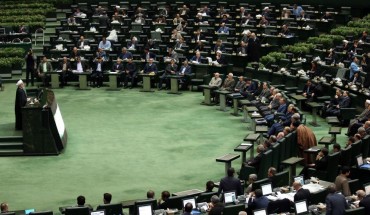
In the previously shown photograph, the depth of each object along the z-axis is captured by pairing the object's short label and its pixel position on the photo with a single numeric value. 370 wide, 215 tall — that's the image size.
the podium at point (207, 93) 36.03
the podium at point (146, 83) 39.03
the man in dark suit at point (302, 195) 20.53
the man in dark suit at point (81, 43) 41.44
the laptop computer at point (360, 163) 24.17
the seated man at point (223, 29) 43.21
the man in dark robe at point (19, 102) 29.19
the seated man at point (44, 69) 39.28
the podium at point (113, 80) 39.12
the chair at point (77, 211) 19.94
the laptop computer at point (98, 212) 19.75
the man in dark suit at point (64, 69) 39.44
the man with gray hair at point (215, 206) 19.14
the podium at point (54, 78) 39.38
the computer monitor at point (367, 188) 21.56
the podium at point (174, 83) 38.59
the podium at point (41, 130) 28.48
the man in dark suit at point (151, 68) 39.38
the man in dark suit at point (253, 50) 40.19
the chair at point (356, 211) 19.39
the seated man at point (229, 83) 35.72
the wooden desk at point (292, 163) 25.00
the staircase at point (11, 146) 28.77
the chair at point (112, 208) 20.09
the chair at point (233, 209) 19.53
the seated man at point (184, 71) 38.81
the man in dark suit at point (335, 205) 19.72
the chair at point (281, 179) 22.49
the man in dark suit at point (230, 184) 22.23
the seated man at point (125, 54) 40.16
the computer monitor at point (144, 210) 20.19
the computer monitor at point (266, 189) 21.50
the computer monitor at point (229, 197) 21.05
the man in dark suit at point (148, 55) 40.16
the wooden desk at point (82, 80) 39.12
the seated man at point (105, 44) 41.56
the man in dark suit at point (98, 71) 39.62
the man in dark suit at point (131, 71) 39.62
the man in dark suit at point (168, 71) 39.12
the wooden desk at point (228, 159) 25.61
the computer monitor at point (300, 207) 20.05
